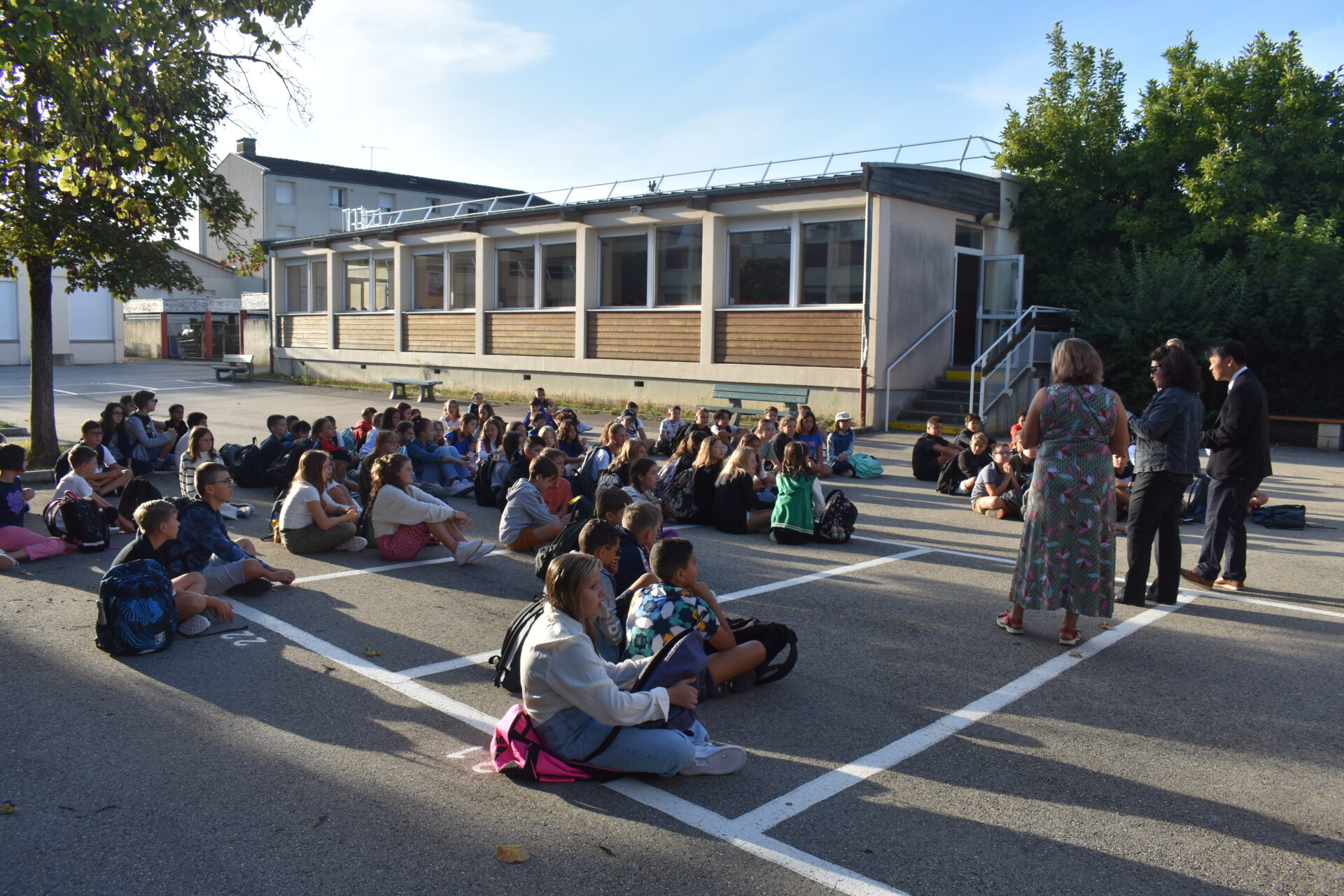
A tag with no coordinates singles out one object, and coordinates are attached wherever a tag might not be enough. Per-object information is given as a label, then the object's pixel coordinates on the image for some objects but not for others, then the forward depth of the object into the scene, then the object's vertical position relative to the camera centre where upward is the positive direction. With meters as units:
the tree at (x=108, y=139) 8.80 +2.45
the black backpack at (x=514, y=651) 4.93 -1.39
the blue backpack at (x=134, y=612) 5.94 -1.48
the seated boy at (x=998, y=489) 11.43 -1.23
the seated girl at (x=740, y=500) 10.16 -1.24
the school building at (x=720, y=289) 20.50 +2.21
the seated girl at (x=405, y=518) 8.58 -1.27
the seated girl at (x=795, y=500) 9.62 -1.16
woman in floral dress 6.21 -0.65
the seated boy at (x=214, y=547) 7.08 -1.28
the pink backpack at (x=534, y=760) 4.29 -1.68
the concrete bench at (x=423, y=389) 27.98 -0.45
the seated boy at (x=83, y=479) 9.09 -1.05
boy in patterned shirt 5.07 -1.22
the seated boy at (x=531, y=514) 8.92 -1.26
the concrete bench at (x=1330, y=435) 18.94 -0.83
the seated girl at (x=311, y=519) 8.87 -1.34
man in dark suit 7.75 -0.39
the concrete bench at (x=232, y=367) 35.66 +0.08
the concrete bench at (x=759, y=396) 21.08 -0.35
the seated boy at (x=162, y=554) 6.39 -1.20
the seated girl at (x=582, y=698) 4.11 -1.36
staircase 20.31 -0.43
